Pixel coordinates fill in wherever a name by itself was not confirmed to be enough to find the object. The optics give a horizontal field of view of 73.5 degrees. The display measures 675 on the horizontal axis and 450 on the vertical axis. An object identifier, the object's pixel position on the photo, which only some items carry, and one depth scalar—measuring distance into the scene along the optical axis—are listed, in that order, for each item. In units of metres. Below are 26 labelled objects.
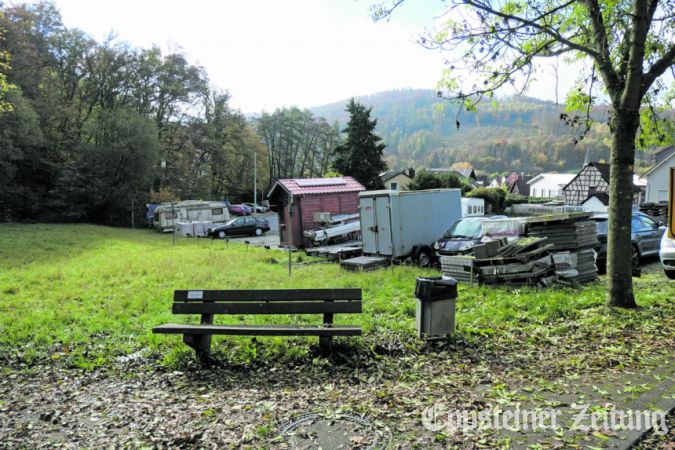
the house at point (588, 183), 62.78
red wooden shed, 24.00
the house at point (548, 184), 85.94
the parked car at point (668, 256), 10.17
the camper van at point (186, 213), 38.28
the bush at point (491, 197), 50.97
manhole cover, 3.45
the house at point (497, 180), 125.44
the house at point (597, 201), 49.62
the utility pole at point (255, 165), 60.94
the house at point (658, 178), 47.28
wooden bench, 5.46
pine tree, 43.44
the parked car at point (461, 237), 13.98
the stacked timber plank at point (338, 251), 18.36
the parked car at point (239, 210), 57.28
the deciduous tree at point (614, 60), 6.72
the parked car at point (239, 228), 34.06
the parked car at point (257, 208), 61.04
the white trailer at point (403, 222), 16.47
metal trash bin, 5.85
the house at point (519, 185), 102.31
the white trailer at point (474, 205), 40.05
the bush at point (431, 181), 48.97
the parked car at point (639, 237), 13.58
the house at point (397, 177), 75.75
